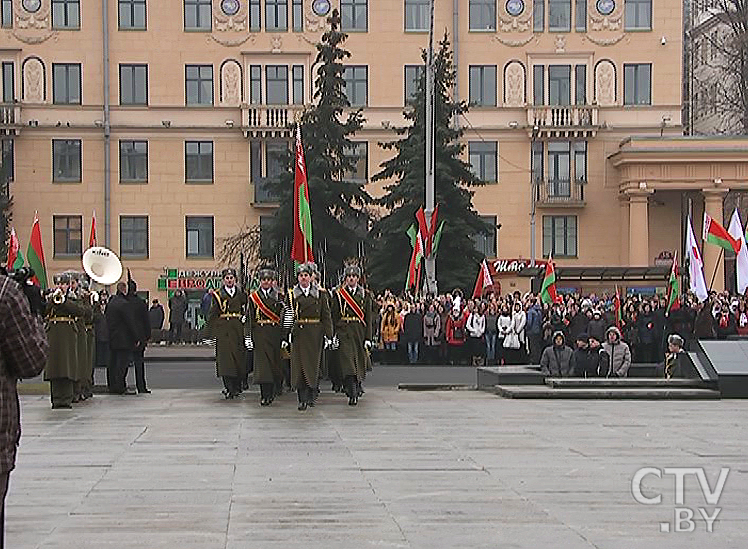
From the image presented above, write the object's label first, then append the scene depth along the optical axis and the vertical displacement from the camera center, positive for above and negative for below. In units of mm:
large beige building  52906 +5203
